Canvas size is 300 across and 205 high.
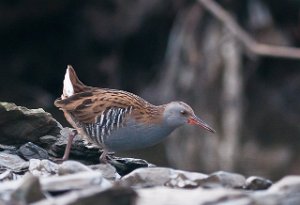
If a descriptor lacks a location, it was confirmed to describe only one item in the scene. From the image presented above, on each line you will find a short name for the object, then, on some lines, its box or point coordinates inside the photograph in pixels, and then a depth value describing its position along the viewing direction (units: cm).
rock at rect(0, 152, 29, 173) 1620
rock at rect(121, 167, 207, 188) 1533
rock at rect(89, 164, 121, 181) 1620
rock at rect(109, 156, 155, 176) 1755
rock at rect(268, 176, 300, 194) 1325
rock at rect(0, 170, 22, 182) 1542
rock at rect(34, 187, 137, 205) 1158
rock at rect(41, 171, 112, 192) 1277
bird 1792
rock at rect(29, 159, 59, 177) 1594
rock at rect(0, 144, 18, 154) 1733
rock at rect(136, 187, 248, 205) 1238
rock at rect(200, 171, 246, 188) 1530
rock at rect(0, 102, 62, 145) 1756
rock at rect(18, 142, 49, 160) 1709
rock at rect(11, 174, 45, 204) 1246
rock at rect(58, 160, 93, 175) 1425
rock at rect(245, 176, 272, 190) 1540
